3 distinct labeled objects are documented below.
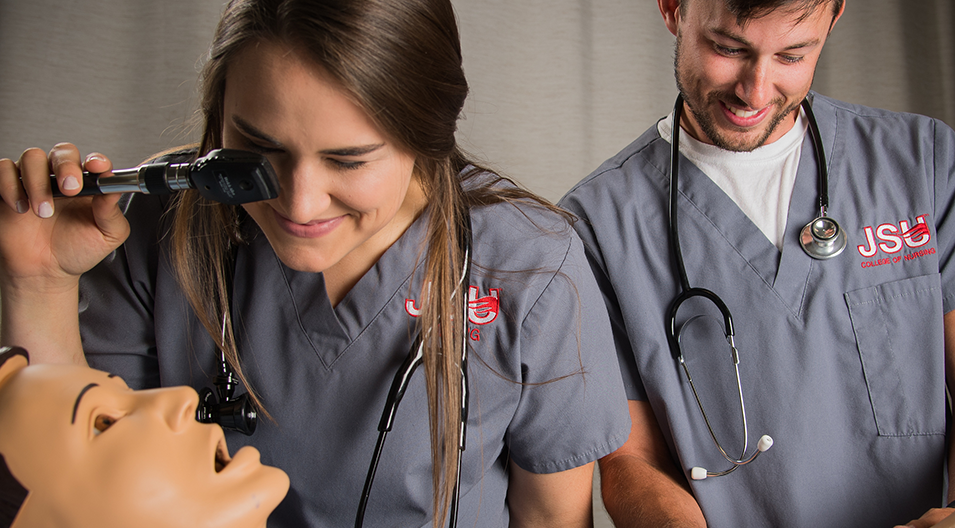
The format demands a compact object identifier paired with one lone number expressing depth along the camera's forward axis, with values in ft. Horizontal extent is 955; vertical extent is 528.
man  3.64
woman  2.60
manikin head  1.74
